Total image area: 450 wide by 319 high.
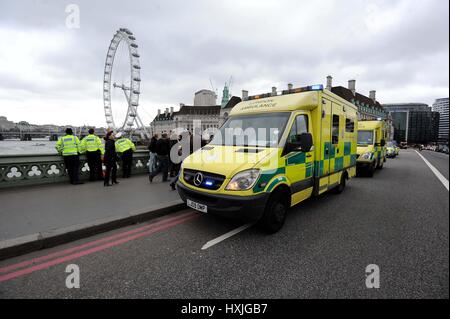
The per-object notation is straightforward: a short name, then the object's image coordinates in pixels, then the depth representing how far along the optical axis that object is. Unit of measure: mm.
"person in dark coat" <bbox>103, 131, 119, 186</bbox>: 7234
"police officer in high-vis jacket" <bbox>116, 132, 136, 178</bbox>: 8440
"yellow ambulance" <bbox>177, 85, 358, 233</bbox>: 3529
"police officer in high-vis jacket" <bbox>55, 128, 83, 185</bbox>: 7027
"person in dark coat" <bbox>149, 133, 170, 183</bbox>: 7723
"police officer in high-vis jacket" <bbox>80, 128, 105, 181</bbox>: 7633
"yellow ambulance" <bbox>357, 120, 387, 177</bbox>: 10016
